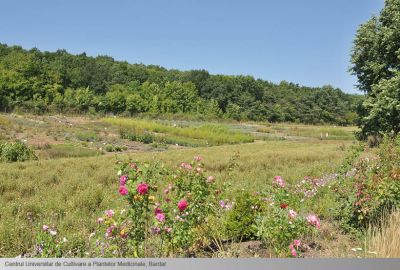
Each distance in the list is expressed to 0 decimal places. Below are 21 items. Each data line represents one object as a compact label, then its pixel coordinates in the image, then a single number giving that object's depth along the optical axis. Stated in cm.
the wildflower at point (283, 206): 496
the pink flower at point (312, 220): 453
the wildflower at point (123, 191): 403
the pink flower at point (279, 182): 551
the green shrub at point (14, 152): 1647
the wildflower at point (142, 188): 402
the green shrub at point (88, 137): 2808
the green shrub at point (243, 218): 554
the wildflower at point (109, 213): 443
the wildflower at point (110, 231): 429
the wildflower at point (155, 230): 447
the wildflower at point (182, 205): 429
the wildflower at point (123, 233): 410
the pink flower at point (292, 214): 453
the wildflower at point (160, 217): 414
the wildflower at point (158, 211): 425
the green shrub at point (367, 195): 579
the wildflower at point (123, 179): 429
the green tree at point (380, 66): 1673
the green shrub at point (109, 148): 2325
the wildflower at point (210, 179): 499
